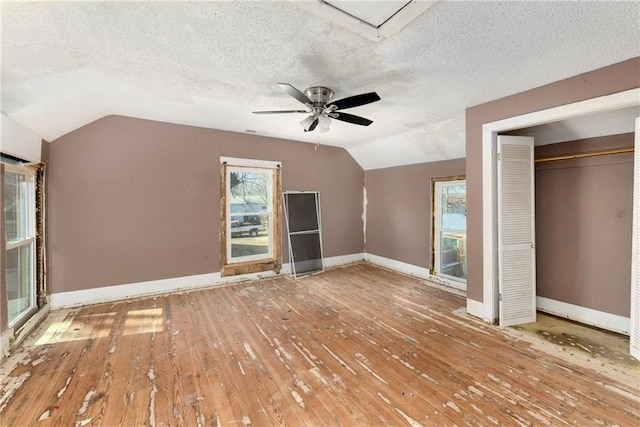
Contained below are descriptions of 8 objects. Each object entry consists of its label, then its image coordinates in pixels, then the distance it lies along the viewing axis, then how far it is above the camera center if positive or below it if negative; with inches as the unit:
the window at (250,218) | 176.6 -1.6
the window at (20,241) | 107.2 -9.9
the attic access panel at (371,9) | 58.9 +46.1
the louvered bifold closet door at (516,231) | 115.9 -7.9
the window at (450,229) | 170.7 -10.1
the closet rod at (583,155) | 105.1 +24.0
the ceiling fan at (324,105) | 88.4 +39.0
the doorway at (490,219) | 116.6 -2.6
